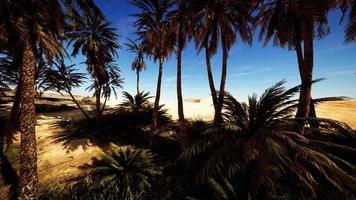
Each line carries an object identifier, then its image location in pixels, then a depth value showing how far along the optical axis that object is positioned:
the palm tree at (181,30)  10.41
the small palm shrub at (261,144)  4.61
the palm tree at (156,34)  11.56
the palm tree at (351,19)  7.59
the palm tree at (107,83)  16.77
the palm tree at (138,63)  23.42
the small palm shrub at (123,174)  7.28
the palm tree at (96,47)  14.95
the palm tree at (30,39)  6.79
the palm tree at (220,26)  10.30
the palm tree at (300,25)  7.11
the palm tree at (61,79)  15.13
